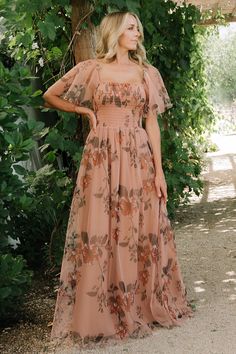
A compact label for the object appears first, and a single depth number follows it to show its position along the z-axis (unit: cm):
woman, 320
